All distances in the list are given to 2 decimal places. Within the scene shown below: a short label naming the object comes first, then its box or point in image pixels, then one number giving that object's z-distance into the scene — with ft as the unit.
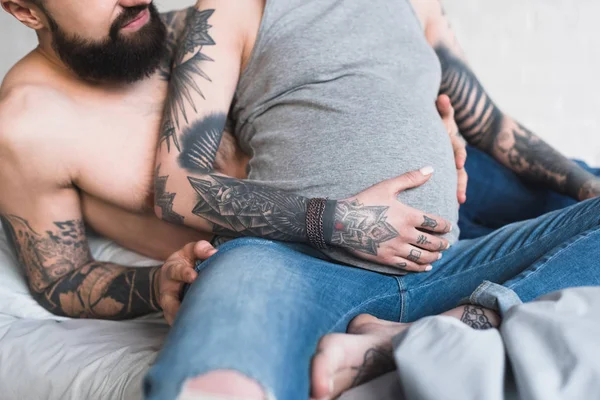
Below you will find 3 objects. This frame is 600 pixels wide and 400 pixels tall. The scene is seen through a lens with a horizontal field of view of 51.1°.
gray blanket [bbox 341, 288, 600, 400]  2.28
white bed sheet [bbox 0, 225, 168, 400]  3.63
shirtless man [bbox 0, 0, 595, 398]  4.16
